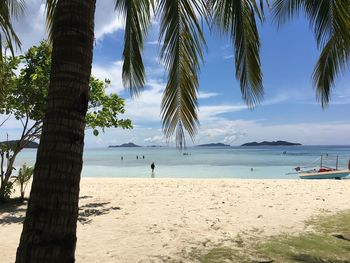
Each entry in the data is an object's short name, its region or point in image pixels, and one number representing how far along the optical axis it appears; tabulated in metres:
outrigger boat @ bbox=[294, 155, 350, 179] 26.90
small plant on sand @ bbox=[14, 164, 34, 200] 10.74
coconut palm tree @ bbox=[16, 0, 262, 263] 2.35
